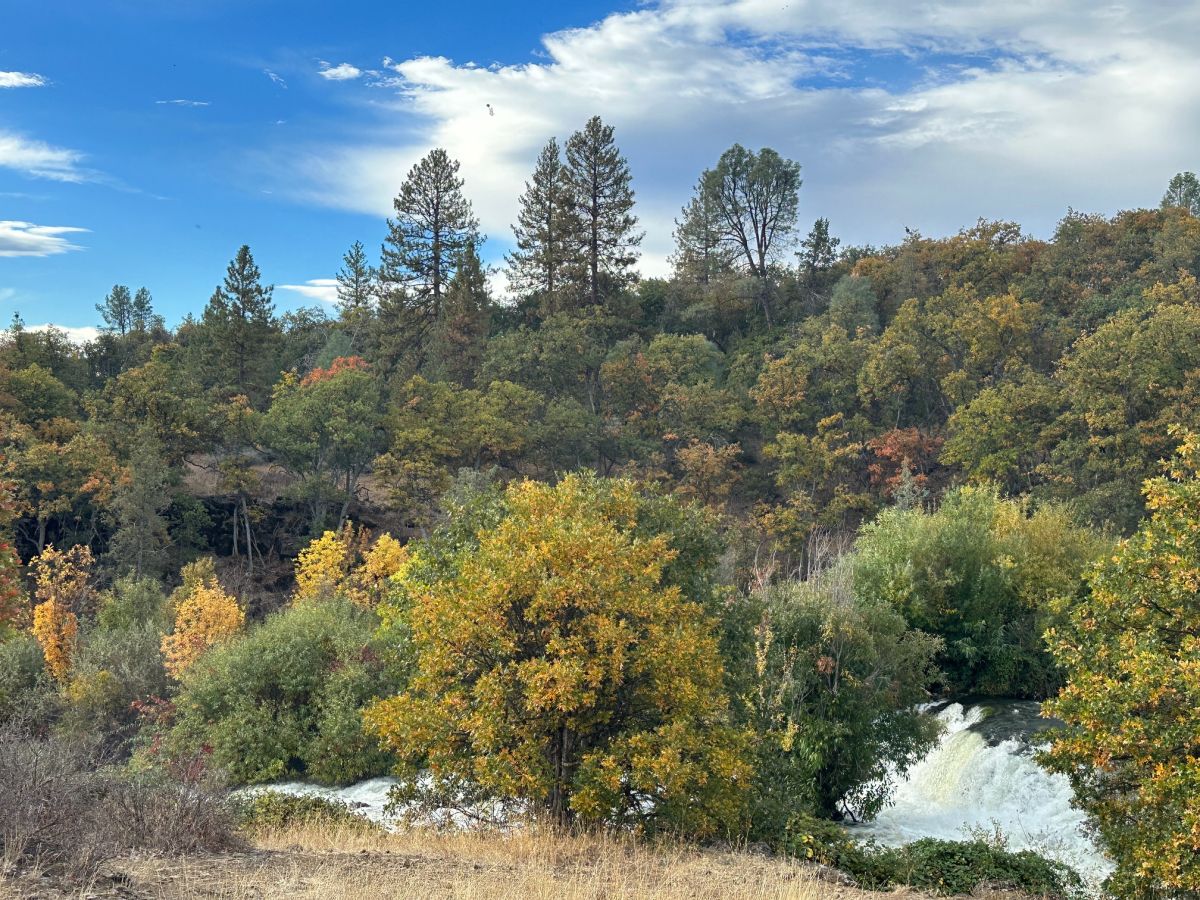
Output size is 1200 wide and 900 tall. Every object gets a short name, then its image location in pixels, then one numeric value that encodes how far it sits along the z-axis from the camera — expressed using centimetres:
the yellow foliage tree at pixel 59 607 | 3600
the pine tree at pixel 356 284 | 8425
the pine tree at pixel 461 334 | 6291
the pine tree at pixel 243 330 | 6153
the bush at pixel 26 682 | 3319
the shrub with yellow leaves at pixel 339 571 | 3728
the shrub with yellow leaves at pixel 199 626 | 3303
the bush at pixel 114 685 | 3238
